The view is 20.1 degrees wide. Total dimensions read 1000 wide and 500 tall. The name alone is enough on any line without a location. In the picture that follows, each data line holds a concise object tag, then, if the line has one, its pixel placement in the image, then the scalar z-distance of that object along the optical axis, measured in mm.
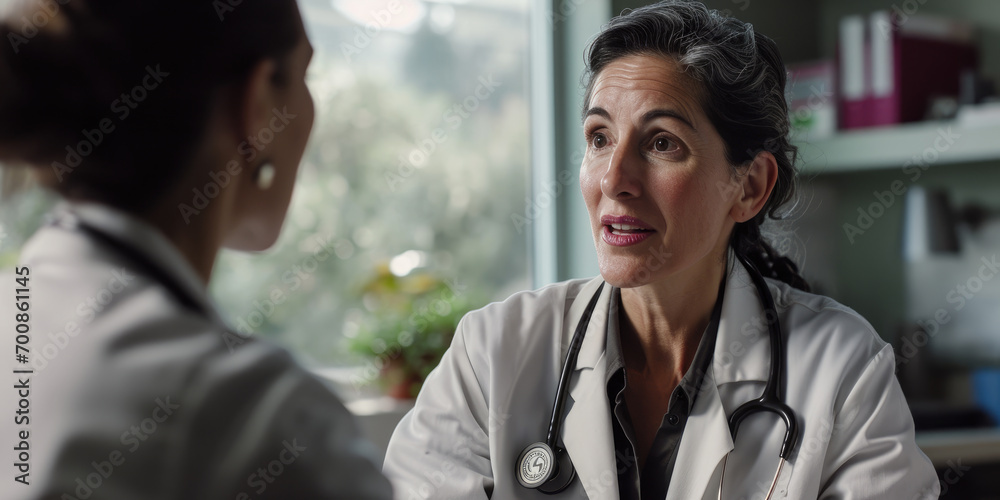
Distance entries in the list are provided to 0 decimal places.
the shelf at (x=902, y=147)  2948
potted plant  2926
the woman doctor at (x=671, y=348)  2265
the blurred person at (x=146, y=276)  1274
